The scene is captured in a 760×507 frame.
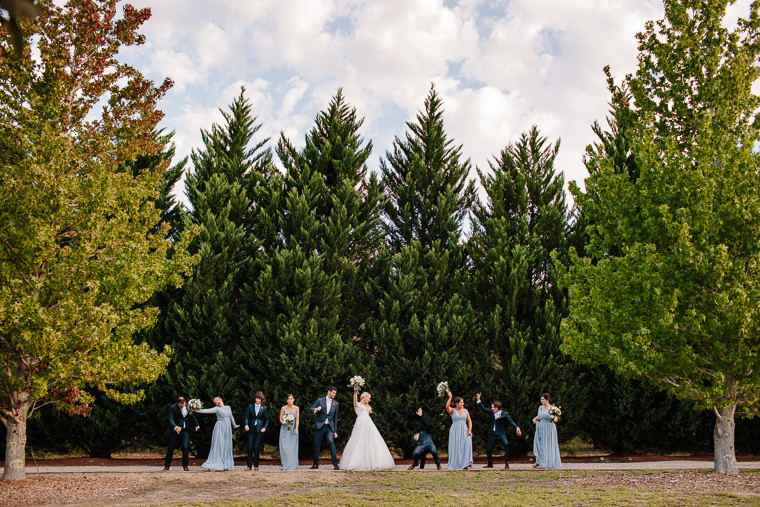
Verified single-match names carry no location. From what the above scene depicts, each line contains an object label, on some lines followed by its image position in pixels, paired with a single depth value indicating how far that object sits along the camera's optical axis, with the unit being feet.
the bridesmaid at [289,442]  45.44
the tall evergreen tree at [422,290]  55.52
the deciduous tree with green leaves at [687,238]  37.55
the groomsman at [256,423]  44.75
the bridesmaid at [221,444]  44.65
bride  43.93
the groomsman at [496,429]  46.52
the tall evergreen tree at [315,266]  53.83
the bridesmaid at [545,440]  45.80
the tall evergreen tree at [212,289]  53.67
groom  45.62
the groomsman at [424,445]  44.73
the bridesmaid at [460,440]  46.50
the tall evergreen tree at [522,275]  55.77
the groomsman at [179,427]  43.50
